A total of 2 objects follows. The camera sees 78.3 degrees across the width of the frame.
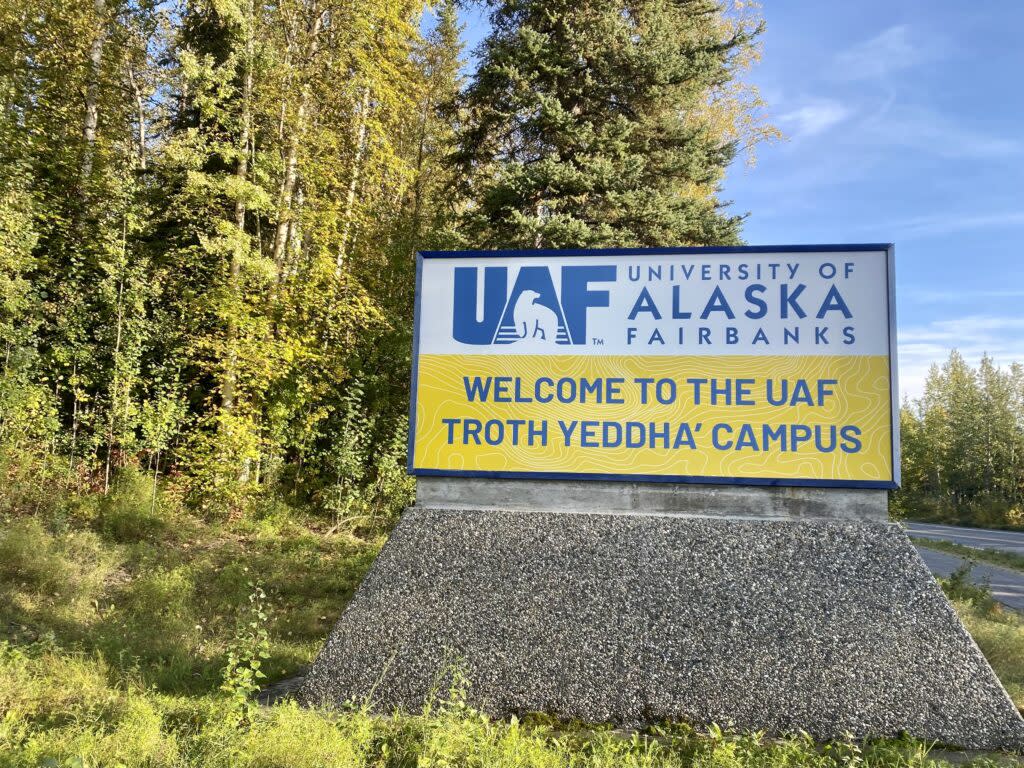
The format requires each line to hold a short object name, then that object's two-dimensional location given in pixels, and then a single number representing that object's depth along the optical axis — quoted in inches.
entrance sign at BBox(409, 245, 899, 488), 166.6
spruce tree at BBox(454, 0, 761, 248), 470.3
